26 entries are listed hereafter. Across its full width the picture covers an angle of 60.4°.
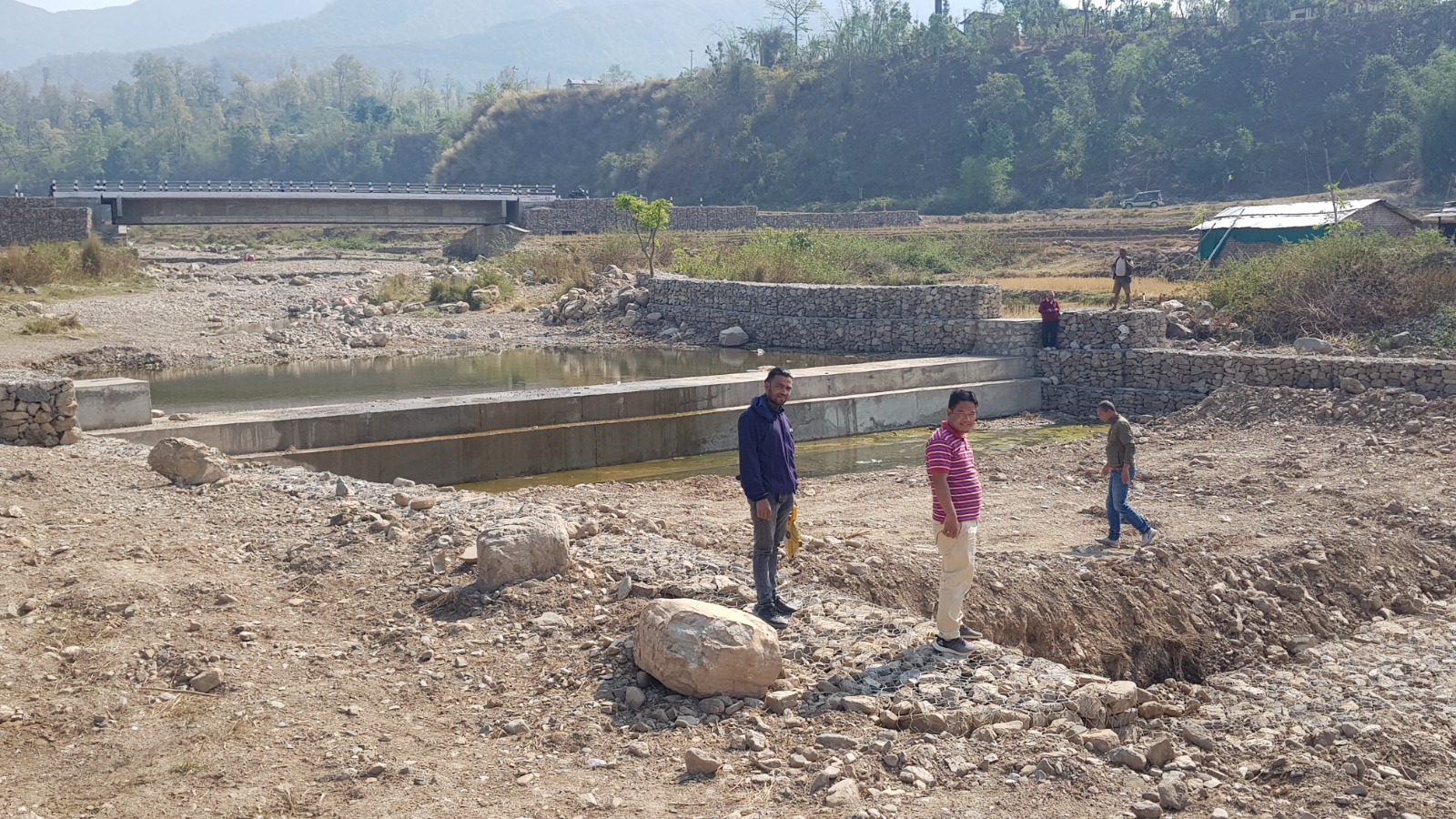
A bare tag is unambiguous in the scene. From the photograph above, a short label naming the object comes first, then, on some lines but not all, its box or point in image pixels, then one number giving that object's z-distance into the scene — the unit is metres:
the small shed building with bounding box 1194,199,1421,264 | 30.41
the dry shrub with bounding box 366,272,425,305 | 34.34
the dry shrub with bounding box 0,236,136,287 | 31.61
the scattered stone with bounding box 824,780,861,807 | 5.50
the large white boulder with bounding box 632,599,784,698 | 6.46
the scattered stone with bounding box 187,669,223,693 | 6.68
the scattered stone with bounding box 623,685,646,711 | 6.53
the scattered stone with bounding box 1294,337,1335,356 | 18.94
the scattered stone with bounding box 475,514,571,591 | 8.03
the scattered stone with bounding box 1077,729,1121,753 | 6.05
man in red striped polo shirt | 6.96
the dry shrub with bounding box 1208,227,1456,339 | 20.41
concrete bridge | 51.47
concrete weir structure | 14.17
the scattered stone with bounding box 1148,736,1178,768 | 6.04
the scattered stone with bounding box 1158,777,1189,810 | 5.61
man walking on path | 10.37
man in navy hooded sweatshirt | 7.34
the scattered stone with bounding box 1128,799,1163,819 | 5.48
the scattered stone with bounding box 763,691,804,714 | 6.45
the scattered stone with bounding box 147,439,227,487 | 10.80
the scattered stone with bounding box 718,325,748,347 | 26.72
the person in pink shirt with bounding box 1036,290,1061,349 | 21.02
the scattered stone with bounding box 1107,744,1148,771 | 5.92
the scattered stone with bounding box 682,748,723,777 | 5.81
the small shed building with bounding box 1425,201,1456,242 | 28.13
